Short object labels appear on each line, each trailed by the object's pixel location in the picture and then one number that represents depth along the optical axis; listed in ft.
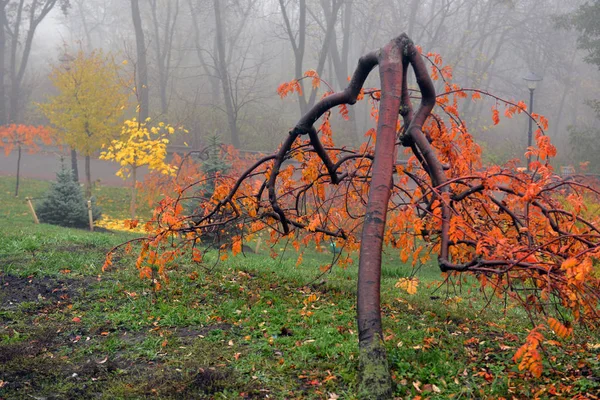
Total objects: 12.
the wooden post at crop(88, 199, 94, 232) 44.54
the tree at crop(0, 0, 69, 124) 97.50
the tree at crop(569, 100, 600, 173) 87.20
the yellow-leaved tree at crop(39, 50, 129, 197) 61.00
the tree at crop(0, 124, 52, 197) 66.74
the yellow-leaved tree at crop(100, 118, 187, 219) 51.72
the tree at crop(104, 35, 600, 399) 10.25
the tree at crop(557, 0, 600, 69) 75.10
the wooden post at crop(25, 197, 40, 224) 44.87
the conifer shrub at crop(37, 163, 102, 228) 47.47
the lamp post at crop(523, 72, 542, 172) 59.65
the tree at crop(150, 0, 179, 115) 107.73
